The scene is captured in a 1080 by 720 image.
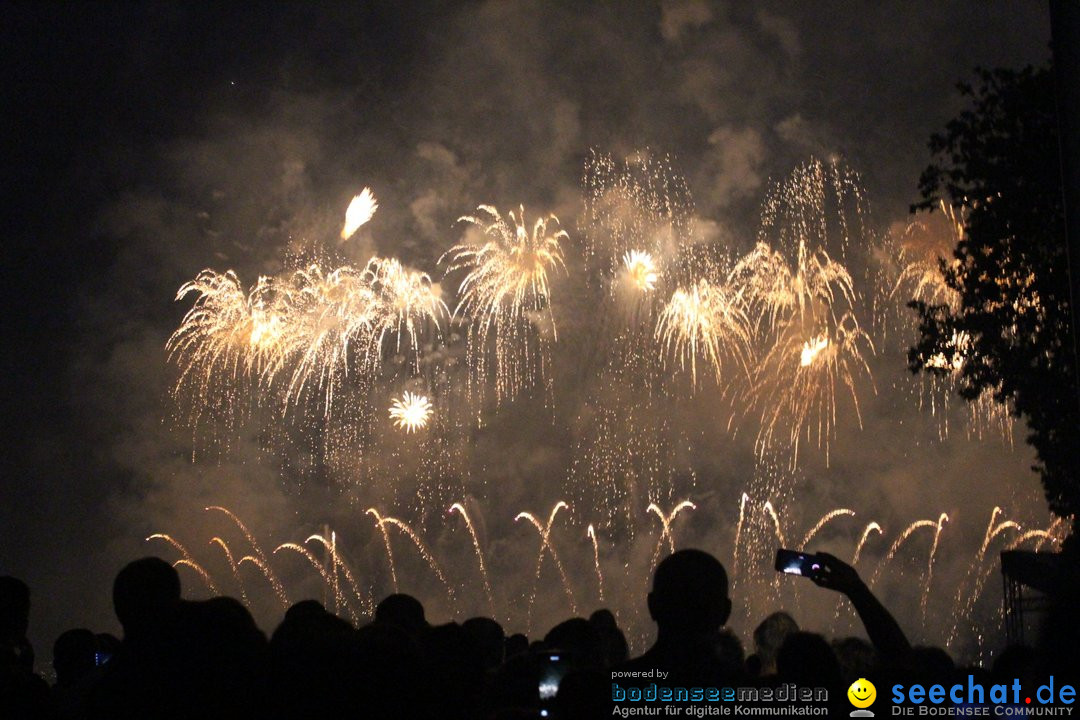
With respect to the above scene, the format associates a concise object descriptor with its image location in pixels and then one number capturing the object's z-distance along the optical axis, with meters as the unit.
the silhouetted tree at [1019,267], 22.16
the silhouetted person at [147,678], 3.86
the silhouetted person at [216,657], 3.74
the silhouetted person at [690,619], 4.57
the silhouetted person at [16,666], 5.67
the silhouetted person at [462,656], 5.35
